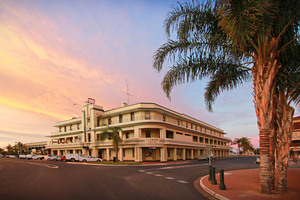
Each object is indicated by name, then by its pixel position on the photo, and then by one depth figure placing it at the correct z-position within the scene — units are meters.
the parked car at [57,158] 46.03
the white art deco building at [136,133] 37.75
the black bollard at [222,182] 9.67
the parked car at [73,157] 41.34
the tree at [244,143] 104.94
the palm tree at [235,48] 6.91
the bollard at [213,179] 11.12
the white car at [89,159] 39.00
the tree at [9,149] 118.89
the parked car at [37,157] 58.80
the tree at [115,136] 34.84
